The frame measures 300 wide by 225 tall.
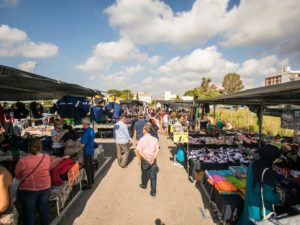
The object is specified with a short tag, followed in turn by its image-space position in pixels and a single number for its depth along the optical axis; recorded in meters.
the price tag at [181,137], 7.88
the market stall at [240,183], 3.82
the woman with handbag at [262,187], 3.36
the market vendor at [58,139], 6.74
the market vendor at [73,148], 5.91
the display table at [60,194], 4.23
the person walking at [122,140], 8.02
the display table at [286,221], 2.65
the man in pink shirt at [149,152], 5.67
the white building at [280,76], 56.39
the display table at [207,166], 6.46
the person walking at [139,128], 8.59
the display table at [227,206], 4.07
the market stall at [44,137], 4.12
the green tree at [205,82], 53.81
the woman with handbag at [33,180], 3.54
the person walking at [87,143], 5.95
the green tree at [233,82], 67.26
